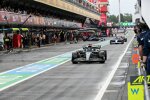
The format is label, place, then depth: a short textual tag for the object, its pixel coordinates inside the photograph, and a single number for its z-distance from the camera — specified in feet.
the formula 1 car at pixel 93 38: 268.33
